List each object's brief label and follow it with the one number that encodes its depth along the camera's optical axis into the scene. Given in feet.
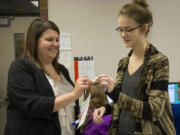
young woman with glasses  3.08
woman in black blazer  3.40
